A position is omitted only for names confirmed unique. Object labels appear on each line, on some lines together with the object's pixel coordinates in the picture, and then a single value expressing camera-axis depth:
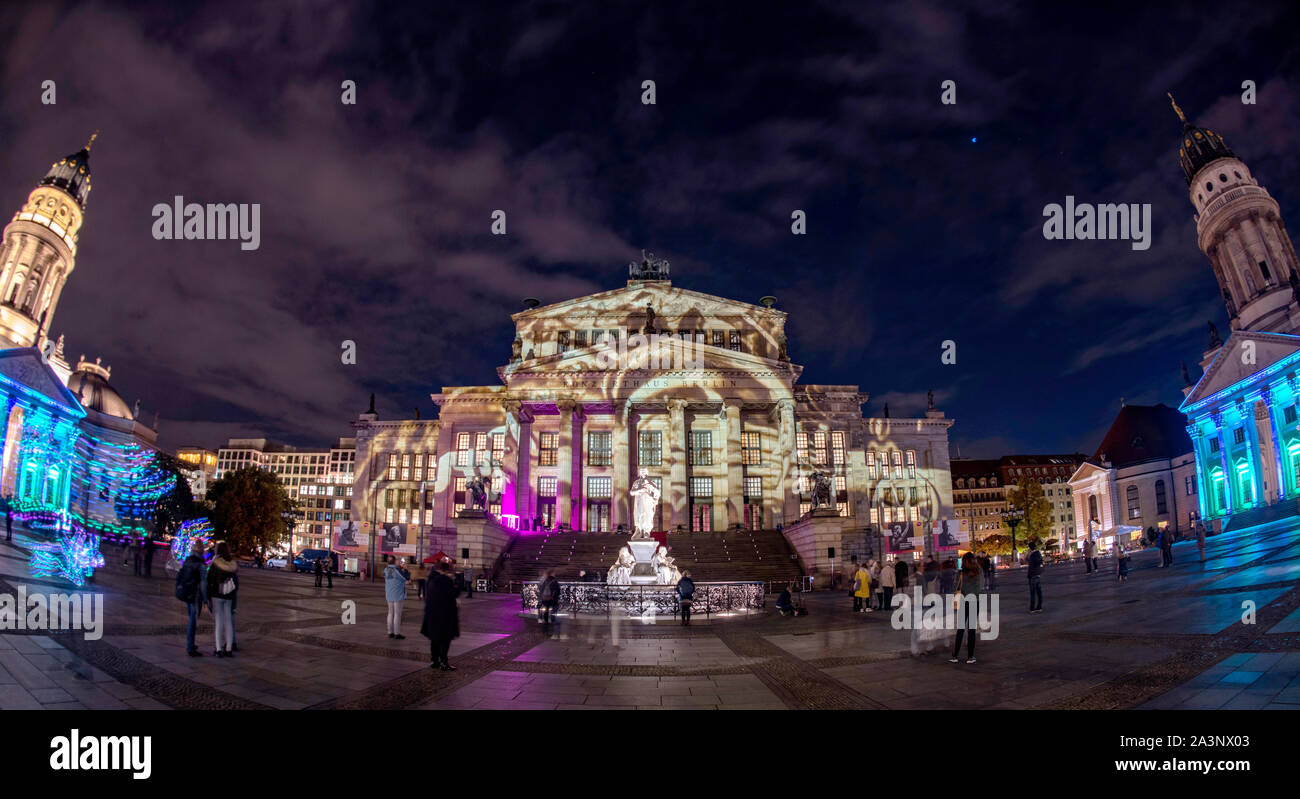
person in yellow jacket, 20.00
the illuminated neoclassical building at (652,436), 45.84
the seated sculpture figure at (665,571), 21.44
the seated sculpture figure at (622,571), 21.35
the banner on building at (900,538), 44.56
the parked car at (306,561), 52.25
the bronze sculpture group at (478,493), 33.84
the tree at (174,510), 49.16
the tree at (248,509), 45.97
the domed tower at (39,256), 51.00
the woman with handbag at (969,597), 9.34
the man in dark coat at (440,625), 9.06
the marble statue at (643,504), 22.83
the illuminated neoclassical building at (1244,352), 45.25
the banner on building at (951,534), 36.38
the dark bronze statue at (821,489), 33.69
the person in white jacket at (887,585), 20.16
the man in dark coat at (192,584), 9.69
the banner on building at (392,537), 40.45
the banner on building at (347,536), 36.44
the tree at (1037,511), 74.50
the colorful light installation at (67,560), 18.36
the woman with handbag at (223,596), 9.43
